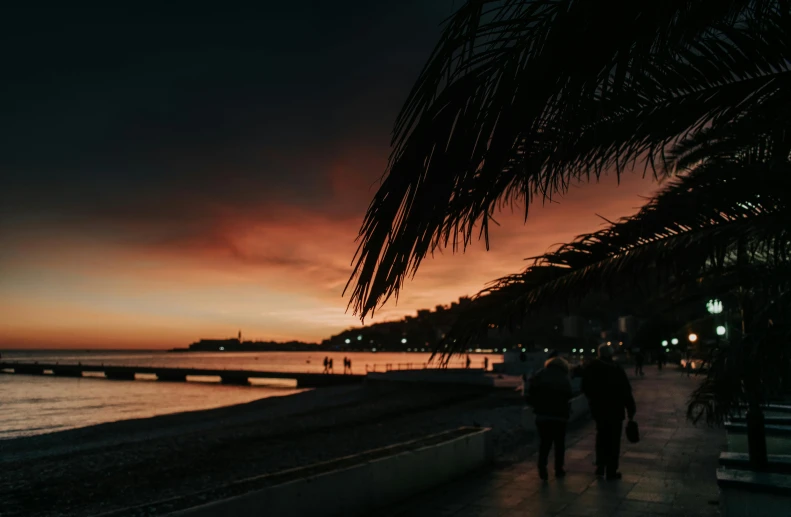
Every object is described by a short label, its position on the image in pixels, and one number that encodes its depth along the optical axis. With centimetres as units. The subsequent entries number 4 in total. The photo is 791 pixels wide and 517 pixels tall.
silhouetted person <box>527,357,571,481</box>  703
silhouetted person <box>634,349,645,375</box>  2922
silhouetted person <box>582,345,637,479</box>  690
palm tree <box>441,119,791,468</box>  315
